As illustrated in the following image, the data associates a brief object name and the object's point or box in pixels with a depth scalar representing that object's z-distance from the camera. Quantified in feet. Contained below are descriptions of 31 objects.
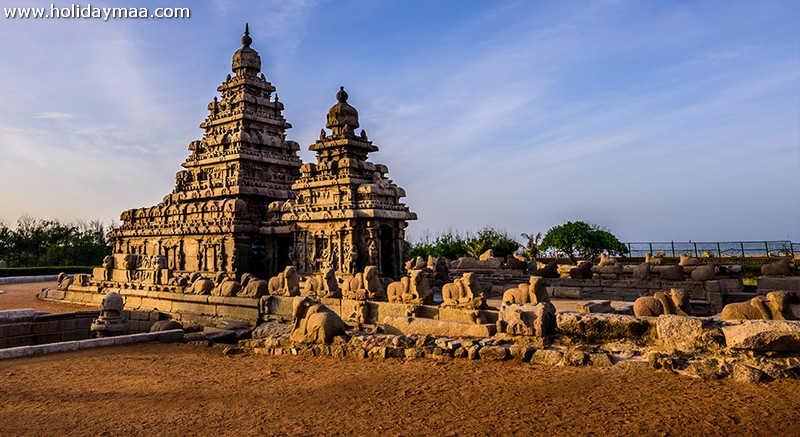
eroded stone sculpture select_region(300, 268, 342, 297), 36.22
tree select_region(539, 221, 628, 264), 92.89
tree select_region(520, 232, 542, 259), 95.01
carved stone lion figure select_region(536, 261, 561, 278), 50.42
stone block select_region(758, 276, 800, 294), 37.78
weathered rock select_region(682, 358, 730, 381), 17.21
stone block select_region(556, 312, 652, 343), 21.90
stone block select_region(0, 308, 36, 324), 35.76
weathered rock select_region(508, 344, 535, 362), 21.36
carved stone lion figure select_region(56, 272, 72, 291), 59.67
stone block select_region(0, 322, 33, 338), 34.86
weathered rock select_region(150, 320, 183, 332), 35.51
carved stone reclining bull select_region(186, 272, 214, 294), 43.39
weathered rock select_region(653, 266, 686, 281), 44.14
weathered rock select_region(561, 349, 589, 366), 20.18
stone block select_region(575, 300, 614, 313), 30.91
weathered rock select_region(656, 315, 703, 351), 19.98
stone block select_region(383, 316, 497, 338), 25.62
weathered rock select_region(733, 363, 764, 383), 16.52
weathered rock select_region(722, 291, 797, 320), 21.75
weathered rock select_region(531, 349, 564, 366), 20.67
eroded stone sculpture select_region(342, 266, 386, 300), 33.81
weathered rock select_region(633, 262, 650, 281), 45.39
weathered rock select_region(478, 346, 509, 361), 21.83
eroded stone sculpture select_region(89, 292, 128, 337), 37.70
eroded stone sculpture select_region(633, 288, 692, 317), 24.66
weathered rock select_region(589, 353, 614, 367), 19.70
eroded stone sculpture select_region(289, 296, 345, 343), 26.66
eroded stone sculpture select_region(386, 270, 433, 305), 31.01
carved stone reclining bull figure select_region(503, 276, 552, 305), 27.94
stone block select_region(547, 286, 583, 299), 45.85
